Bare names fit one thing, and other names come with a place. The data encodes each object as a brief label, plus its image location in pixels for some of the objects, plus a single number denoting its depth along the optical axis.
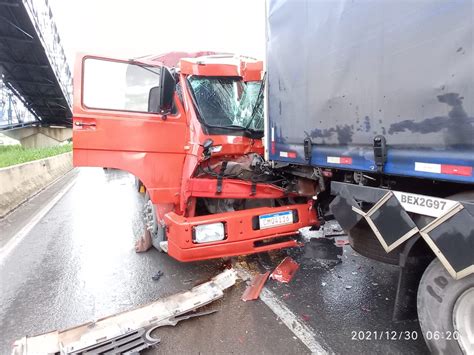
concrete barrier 7.67
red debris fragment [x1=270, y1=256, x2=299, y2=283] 3.95
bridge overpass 10.94
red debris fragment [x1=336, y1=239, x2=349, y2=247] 4.71
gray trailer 1.93
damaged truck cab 3.93
